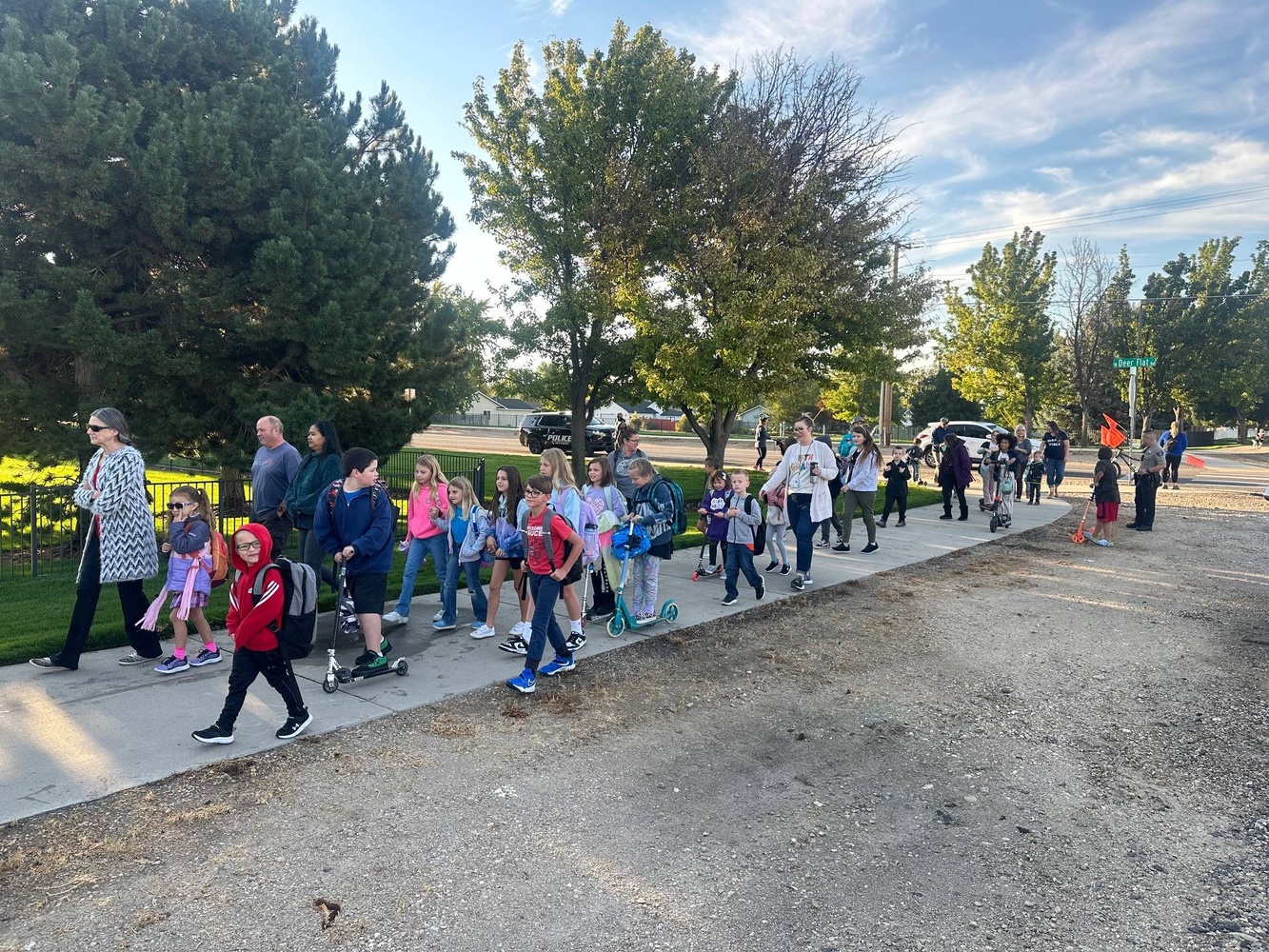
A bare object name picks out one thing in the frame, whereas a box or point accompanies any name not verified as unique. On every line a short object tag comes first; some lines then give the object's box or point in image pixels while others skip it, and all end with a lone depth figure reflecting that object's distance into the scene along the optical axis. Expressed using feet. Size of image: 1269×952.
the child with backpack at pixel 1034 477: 61.52
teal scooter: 22.99
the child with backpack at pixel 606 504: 22.76
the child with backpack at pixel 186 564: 18.43
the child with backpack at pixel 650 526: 23.18
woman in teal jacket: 20.83
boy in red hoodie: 14.11
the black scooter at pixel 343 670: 17.81
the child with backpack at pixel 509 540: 21.43
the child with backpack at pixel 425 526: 23.27
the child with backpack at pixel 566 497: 20.26
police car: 113.60
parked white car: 96.53
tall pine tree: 30.45
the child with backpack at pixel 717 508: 27.27
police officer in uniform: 46.42
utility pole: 99.04
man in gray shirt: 21.09
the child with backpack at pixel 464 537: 22.77
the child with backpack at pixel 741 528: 26.78
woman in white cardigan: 28.71
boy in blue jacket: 17.54
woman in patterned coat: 18.07
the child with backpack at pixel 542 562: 18.10
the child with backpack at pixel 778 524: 31.24
